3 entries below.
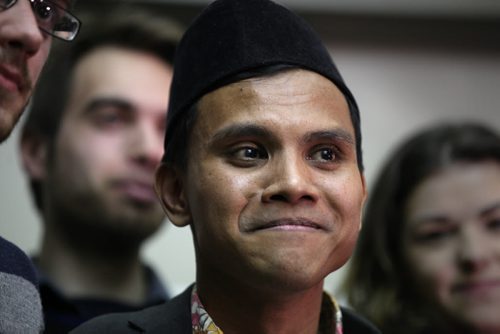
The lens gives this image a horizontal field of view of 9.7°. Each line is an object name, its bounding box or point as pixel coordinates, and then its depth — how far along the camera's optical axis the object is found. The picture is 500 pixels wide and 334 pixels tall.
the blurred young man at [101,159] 2.73
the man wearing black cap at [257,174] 2.24
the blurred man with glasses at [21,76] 2.26
